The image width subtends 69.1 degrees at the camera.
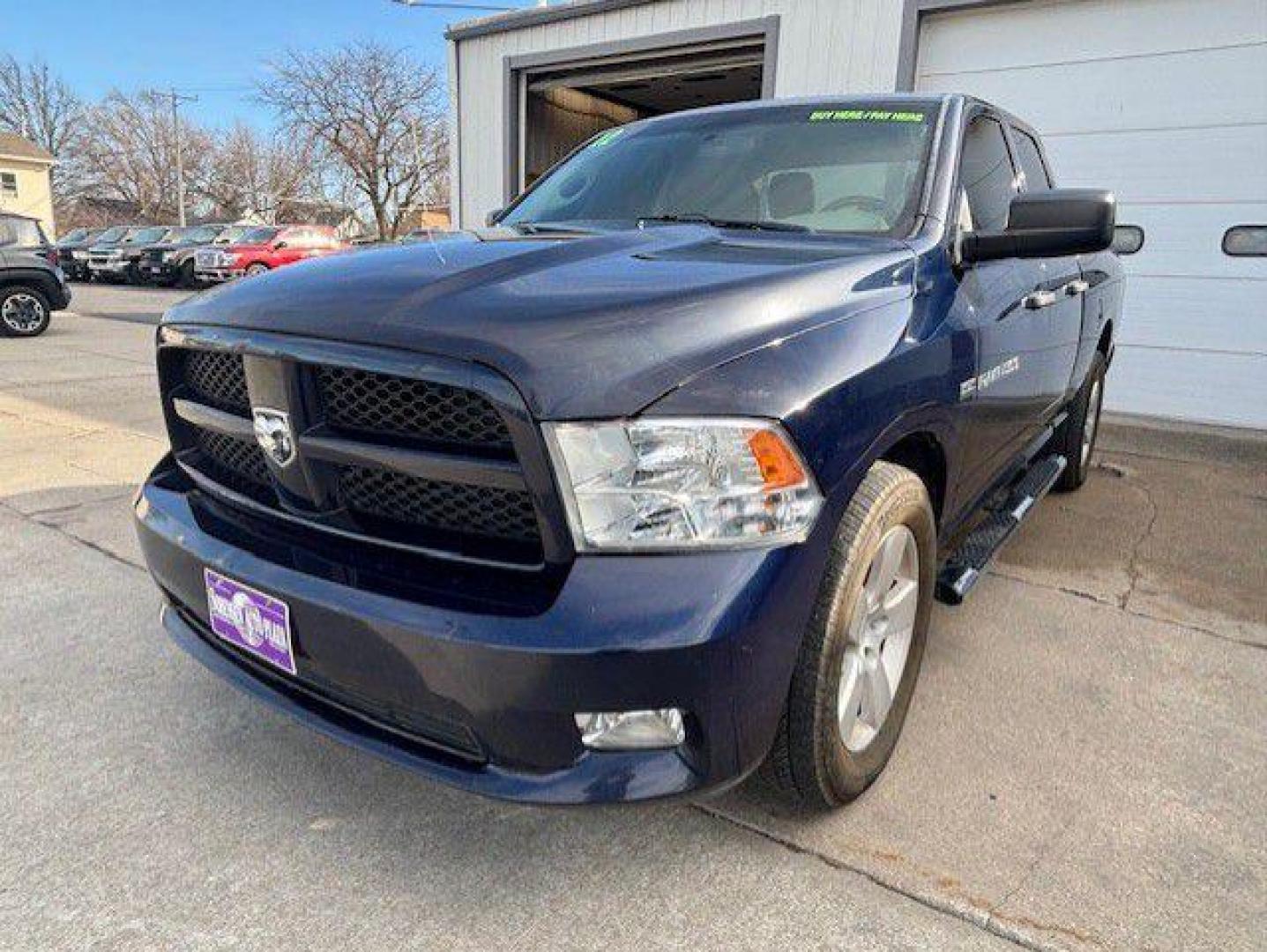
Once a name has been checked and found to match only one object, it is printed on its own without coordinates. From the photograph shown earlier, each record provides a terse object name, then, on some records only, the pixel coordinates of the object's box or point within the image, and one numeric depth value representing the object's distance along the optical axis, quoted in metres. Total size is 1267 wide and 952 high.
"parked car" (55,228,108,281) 25.58
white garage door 6.59
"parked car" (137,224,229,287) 22.94
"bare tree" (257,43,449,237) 39.47
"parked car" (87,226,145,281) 24.30
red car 20.97
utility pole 45.84
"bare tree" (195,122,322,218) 51.72
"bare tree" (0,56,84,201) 56.62
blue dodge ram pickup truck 1.54
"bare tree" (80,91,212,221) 55.31
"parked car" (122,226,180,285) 24.03
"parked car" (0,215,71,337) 11.41
